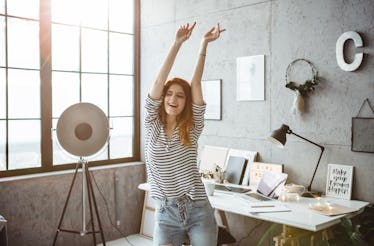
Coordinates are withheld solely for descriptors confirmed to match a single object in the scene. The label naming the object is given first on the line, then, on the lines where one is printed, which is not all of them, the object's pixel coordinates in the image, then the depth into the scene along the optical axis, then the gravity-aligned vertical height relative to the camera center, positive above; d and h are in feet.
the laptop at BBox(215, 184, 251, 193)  11.85 -2.22
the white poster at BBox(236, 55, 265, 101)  12.95 +1.23
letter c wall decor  10.57 +1.74
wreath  11.55 +0.90
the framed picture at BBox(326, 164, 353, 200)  10.86 -1.80
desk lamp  11.10 -0.66
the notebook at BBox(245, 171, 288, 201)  11.05 -2.01
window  13.60 +1.51
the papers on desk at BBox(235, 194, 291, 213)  9.66 -2.29
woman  7.77 -0.85
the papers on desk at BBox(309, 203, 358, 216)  9.38 -2.25
